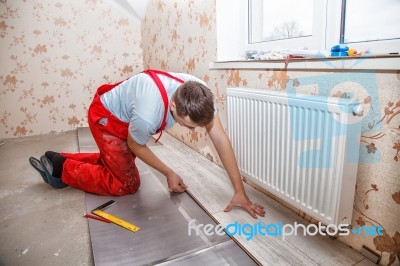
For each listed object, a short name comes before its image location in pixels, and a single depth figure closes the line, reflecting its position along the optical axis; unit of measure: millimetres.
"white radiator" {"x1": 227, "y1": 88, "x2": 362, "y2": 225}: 924
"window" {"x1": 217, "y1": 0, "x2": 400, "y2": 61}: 1041
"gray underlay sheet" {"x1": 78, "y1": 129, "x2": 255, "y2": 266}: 1038
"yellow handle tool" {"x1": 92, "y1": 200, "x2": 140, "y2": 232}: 1232
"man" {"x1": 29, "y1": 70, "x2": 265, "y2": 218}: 1035
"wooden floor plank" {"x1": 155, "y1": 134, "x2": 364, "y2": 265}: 1018
